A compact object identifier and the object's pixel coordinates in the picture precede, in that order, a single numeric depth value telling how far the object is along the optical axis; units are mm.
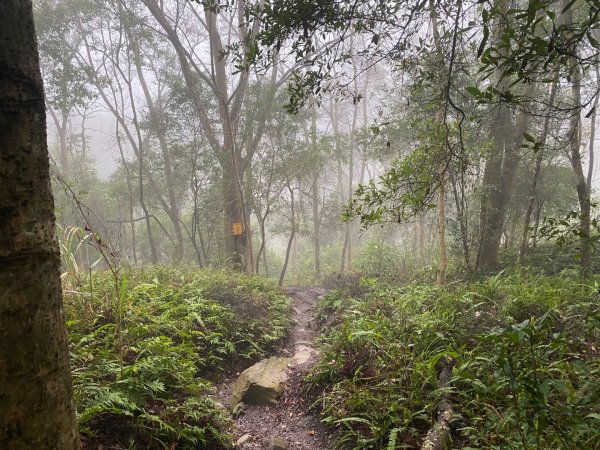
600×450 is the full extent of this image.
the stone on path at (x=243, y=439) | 3844
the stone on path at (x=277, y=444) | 3765
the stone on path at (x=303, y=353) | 5855
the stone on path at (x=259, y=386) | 4738
